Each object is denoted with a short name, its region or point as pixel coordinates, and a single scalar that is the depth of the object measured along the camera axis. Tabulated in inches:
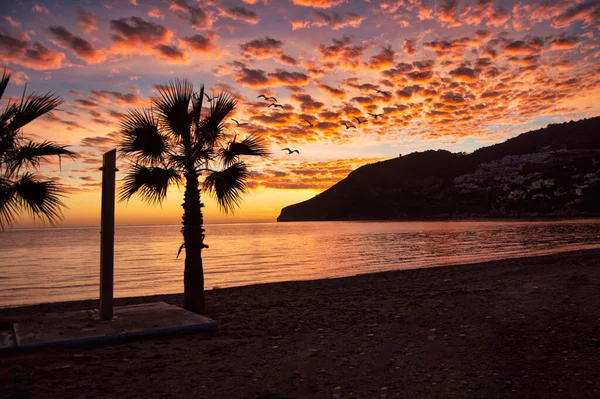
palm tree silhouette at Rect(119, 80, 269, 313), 415.8
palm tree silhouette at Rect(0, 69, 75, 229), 342.0
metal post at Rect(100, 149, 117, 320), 349.7
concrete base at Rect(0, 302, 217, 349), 304.3
